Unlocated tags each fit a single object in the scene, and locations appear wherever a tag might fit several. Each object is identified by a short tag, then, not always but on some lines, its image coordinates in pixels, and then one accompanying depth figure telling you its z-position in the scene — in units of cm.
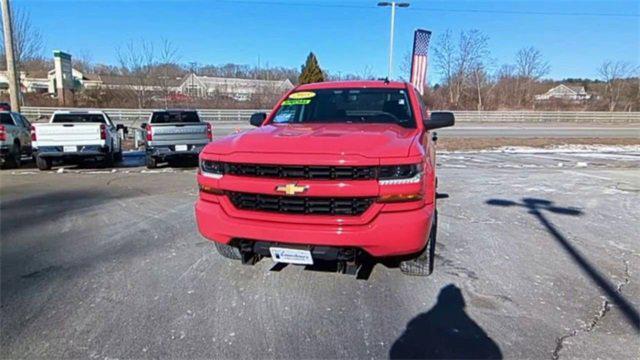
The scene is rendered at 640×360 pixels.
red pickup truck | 305
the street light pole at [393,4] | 2729
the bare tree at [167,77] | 3159
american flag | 1675
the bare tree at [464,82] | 4622
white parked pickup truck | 1078
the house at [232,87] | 4741
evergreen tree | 3919
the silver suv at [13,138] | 1159
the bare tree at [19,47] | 2254
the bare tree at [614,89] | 4766
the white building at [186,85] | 3616
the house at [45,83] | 4931
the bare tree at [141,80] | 3202
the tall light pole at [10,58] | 1455
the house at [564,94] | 5153
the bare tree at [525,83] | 4888
